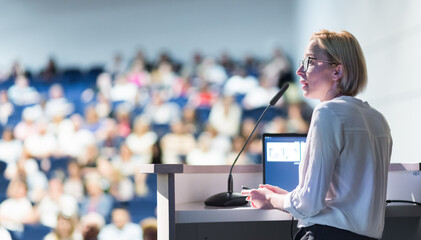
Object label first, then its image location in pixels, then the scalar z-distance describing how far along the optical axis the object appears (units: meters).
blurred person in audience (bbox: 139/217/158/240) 5.57
